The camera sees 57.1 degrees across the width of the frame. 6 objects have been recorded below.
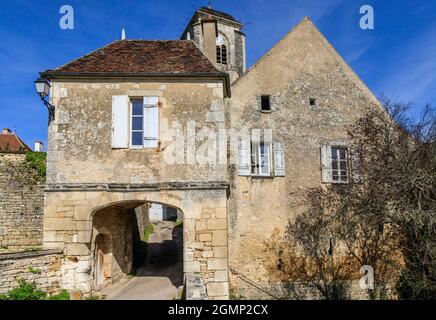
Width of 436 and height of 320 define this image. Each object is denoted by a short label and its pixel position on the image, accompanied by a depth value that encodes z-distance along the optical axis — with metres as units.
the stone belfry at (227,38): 27.38
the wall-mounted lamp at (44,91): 10.08
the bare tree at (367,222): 10.44
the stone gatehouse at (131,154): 10.02
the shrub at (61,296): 9.37
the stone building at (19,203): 13.06
